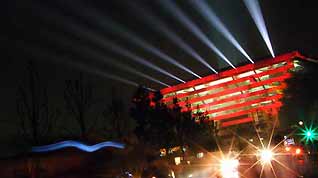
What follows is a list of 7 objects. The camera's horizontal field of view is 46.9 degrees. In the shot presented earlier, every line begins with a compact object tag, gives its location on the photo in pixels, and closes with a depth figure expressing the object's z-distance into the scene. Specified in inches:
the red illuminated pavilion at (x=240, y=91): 2513.5
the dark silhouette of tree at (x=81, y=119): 1095.3
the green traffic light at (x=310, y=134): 1068.5
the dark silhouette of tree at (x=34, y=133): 764.6
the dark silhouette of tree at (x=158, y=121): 1192.8
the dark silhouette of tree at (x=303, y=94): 1164.5
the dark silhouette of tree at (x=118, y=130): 1322.6
